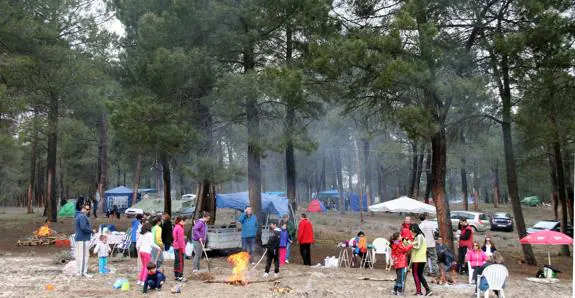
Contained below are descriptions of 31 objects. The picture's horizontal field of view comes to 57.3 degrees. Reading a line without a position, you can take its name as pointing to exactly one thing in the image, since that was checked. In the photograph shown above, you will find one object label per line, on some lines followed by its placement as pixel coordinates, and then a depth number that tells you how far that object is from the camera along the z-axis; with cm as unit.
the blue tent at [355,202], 5328
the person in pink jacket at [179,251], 1070
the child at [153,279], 934
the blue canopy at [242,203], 1917
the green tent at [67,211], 3206
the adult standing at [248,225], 1320
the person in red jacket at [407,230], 977
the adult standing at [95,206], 3325
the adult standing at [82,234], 1068
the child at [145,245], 984
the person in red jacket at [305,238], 1448
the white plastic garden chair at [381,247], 1481
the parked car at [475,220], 3152
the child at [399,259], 951
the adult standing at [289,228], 1465
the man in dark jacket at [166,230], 1308
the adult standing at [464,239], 1321
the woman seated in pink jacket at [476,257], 1102
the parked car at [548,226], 2760
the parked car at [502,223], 3406
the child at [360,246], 1474
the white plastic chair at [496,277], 919
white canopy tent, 2470
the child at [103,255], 1144
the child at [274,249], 1168
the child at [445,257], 1270
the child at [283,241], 1427
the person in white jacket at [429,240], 1218
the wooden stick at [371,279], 1176
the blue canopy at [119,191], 3950
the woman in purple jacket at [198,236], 1165
